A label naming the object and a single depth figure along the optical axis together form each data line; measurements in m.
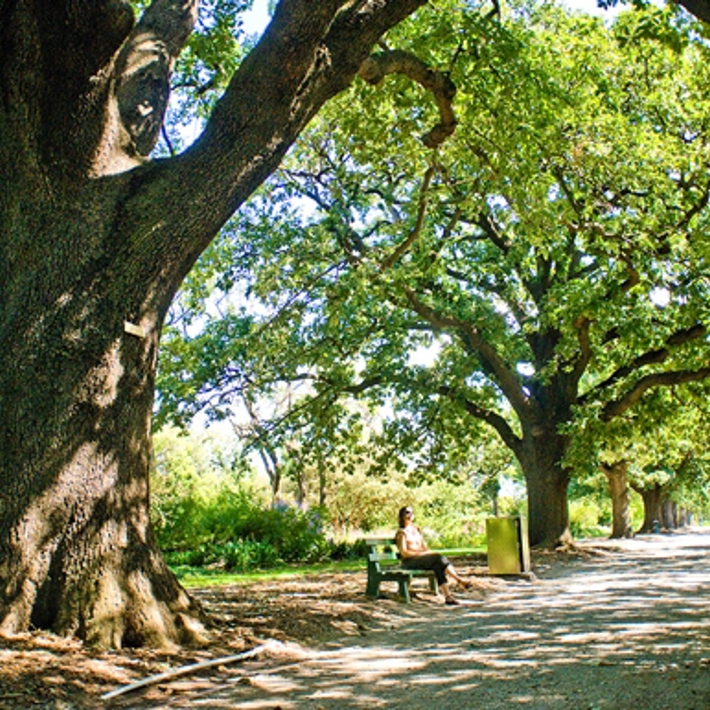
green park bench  10.44
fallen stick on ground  5.18
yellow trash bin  13.87
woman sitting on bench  10.91
